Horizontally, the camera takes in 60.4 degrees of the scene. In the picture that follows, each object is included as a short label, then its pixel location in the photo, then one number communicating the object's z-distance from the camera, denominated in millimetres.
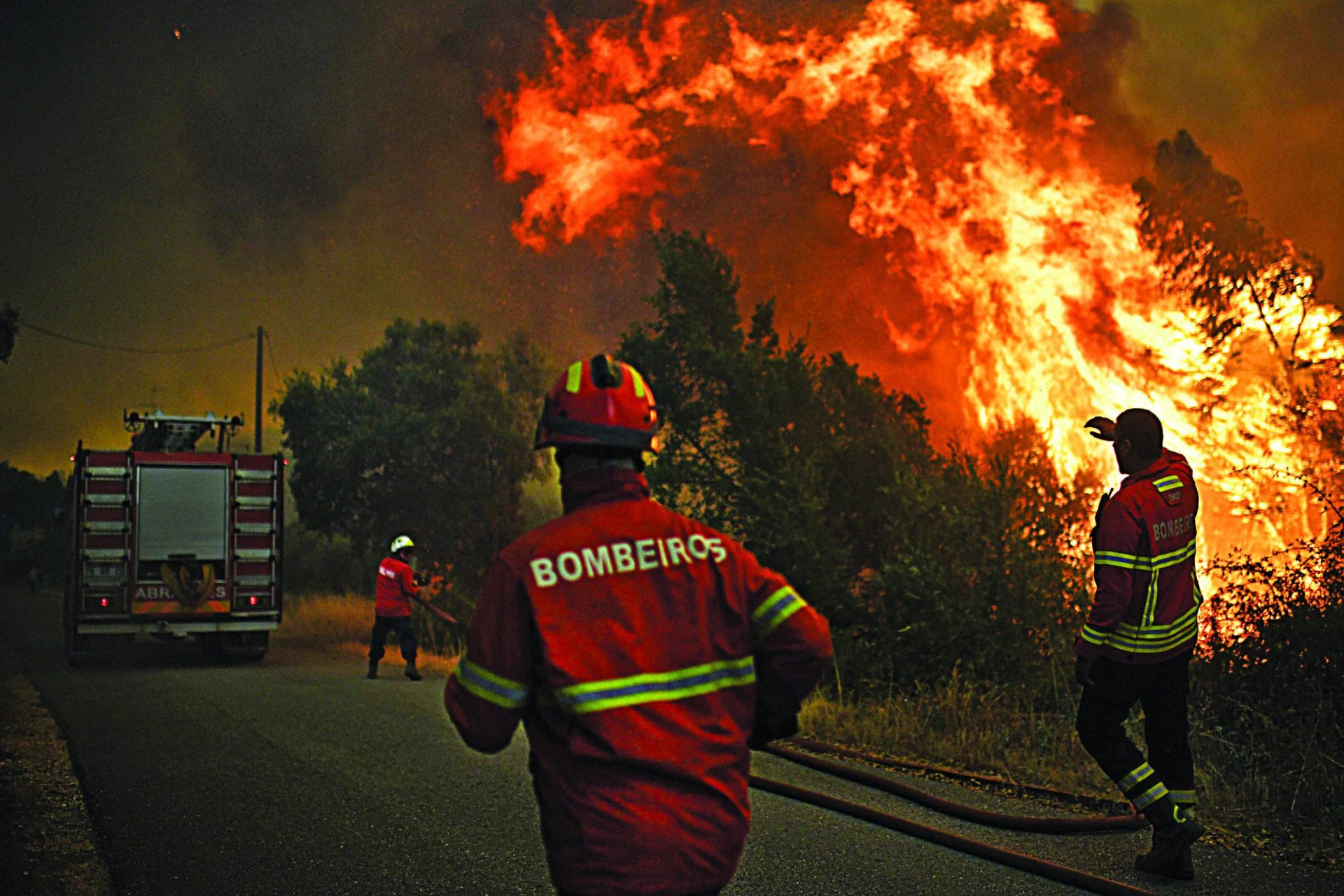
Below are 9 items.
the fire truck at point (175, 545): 17016
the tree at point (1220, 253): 12719
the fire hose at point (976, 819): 5184
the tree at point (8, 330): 20312
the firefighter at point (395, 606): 14578
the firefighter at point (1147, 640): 5289
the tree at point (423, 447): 29672
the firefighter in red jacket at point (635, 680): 2377
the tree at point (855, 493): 10719
